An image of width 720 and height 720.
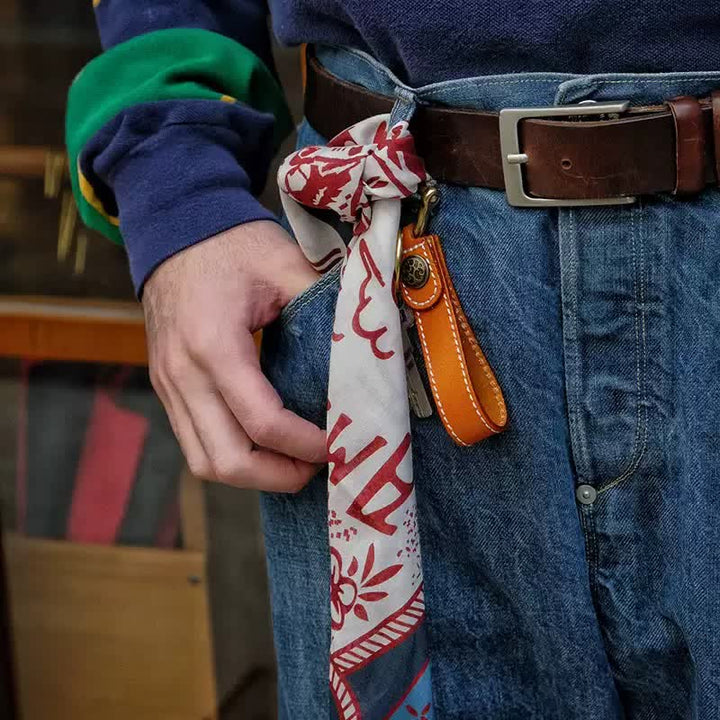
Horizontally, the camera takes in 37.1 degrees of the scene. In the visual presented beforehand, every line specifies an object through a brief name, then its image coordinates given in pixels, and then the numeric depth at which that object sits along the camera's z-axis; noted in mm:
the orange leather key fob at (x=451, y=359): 676
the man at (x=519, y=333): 634
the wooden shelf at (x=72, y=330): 1591
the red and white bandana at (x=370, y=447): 691
